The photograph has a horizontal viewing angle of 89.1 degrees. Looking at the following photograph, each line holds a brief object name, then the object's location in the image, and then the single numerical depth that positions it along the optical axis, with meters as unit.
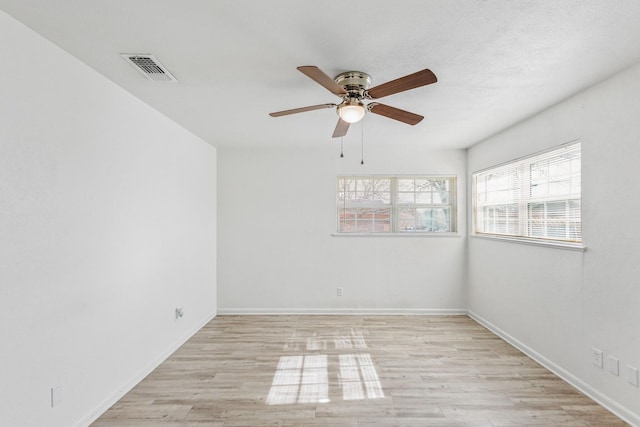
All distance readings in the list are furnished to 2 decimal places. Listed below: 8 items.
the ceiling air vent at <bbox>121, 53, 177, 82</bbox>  2.02
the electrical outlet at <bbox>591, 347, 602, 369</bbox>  2.43
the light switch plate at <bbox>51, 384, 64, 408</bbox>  1.88
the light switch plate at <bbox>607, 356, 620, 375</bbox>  2.27
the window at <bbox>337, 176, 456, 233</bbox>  4.80
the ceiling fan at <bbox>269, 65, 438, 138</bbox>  1.83
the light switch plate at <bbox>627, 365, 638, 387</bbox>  2.13
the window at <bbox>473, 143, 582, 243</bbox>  2.80
